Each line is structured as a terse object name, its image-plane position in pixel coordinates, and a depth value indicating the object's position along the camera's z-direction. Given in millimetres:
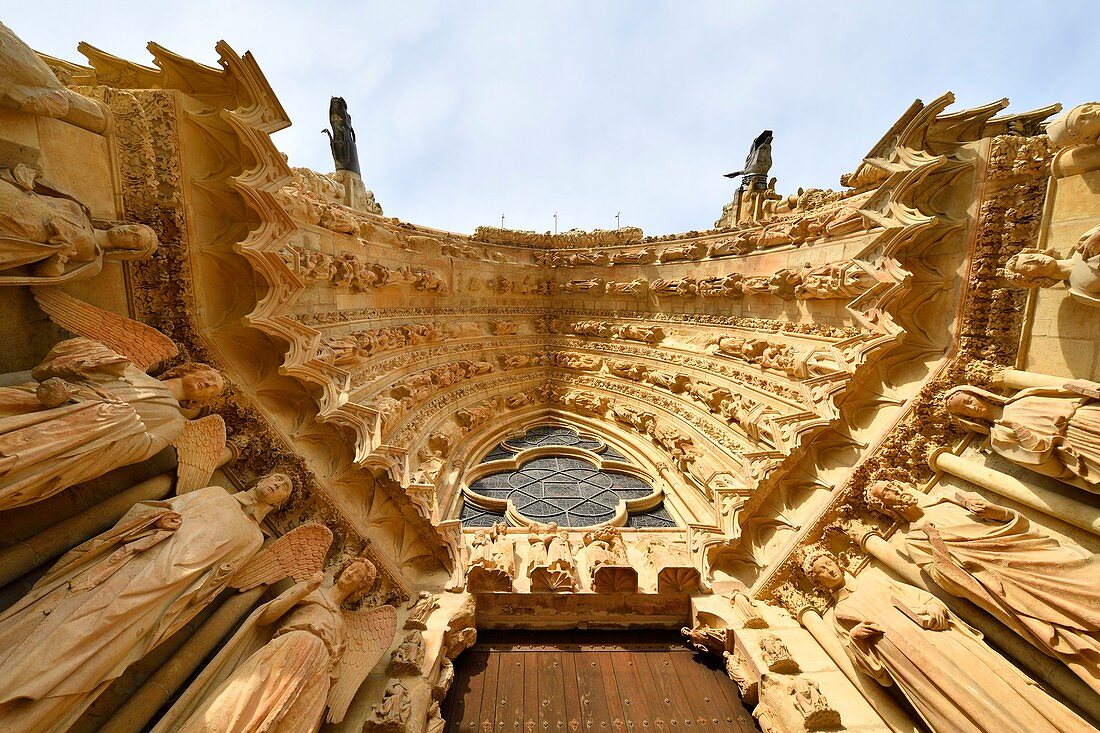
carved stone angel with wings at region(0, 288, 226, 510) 2213
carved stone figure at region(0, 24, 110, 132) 2814
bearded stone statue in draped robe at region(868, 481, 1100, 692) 2580
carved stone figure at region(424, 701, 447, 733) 3209
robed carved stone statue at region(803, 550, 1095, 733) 2510
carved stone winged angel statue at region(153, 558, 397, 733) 2377
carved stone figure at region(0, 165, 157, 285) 2680
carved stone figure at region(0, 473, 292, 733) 1852
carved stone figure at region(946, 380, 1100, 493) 2953
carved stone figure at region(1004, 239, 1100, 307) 3225
